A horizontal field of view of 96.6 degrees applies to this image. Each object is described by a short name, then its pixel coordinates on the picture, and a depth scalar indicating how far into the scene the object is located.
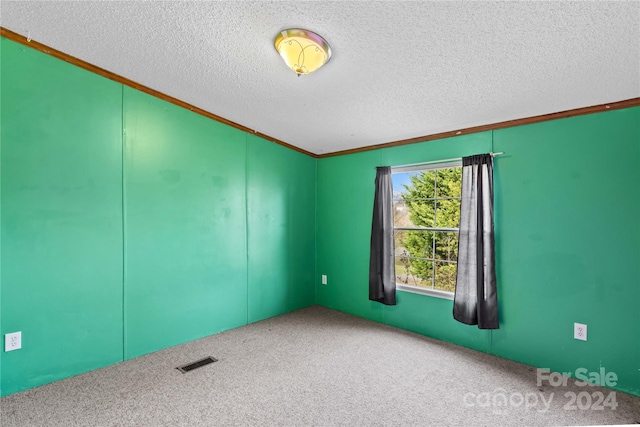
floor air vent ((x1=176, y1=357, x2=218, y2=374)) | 2.32
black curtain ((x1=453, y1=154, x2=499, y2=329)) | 2.65
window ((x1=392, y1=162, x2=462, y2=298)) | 3.26
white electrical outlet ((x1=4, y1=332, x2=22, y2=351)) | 1.87
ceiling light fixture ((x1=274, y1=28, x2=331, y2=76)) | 1.63
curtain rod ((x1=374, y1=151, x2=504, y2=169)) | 2.70
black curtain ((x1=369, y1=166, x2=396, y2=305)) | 3.37
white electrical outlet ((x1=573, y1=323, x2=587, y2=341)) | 2.30
